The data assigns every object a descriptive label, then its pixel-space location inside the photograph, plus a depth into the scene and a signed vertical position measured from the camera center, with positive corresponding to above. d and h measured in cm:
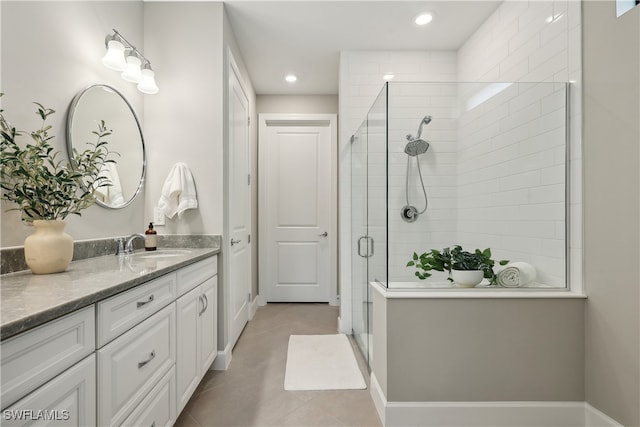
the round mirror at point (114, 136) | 170 +45
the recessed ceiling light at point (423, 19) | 248 +155
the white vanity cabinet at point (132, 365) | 100 -58
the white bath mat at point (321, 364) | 209 -115
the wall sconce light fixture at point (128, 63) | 178 +88
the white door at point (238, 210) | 250 +1
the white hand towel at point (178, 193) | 219 +12
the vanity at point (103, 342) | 72 -41
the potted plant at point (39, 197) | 119 +5
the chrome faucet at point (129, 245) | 190 -21
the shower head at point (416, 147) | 219 +46
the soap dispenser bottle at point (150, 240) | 212 -20
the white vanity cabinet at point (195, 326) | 160 -67
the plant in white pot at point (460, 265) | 177 -31
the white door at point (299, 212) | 405 -1
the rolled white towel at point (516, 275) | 179 -36
